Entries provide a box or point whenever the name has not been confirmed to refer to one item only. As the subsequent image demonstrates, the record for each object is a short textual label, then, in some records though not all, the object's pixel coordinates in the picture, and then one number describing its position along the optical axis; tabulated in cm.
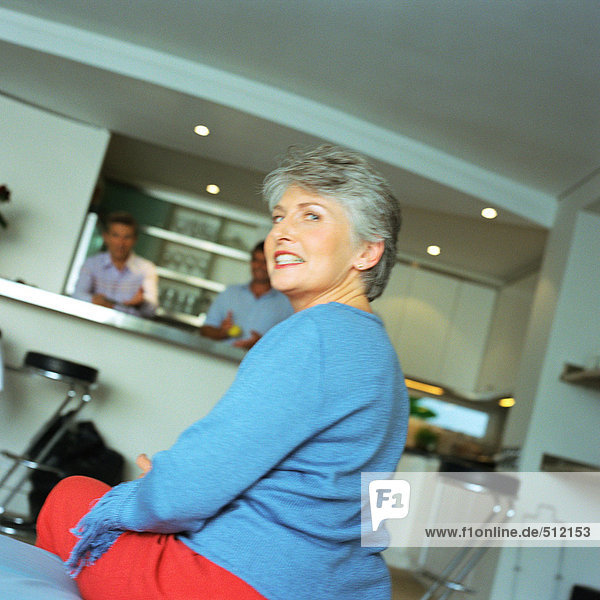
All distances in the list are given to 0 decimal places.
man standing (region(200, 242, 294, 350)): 487
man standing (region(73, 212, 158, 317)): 488
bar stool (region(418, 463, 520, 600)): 329
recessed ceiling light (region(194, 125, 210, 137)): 481
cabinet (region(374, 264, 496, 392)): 740
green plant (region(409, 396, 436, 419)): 764
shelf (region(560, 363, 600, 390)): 402
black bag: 369
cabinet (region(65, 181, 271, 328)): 696
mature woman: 98
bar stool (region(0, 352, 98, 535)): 342
